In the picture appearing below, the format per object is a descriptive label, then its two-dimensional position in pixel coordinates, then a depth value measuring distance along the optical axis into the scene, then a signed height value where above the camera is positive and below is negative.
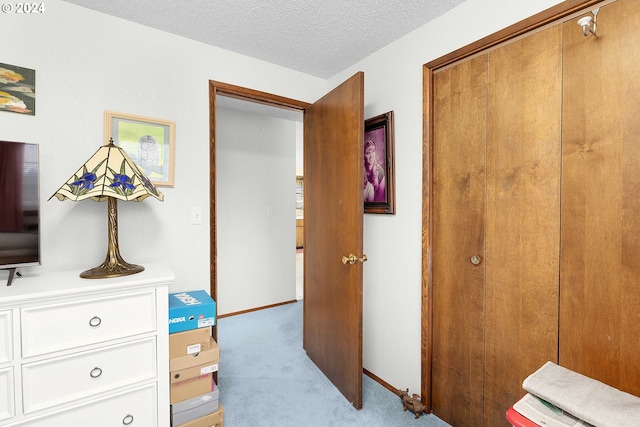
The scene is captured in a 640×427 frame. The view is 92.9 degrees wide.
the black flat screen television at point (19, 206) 1.34 +0.03
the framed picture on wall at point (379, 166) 2.05 +0.32
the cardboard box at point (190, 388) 1.61 -0.96
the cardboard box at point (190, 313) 1.62 -0.55
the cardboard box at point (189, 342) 1.61 -0.71
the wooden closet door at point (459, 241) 1.60 -0.17
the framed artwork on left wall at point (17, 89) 1.49 +0.62
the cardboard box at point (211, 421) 1.62 -1.13
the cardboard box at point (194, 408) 1.60 -1.06
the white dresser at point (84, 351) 1.20 -0.60
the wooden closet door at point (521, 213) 1.32 -0.01
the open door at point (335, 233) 1.88 -0.16
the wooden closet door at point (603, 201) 1.11 +0.04
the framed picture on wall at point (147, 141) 1.77 +0.43
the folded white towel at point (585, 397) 0.86 -0.58
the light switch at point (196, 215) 2.02 -0.02
